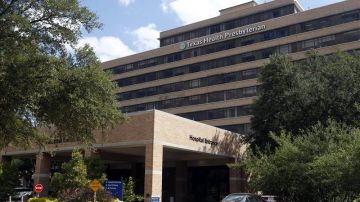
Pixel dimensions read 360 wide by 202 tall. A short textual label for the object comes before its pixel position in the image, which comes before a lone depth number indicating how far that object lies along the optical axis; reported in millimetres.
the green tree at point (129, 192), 30203
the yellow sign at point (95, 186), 17844
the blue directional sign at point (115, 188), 23109
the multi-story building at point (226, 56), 61500
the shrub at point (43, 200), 26484
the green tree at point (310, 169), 21156
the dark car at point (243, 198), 23234
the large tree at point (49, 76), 16797
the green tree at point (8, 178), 38500
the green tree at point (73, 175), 30641
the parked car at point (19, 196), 40969
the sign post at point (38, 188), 34331
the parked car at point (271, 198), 23594
